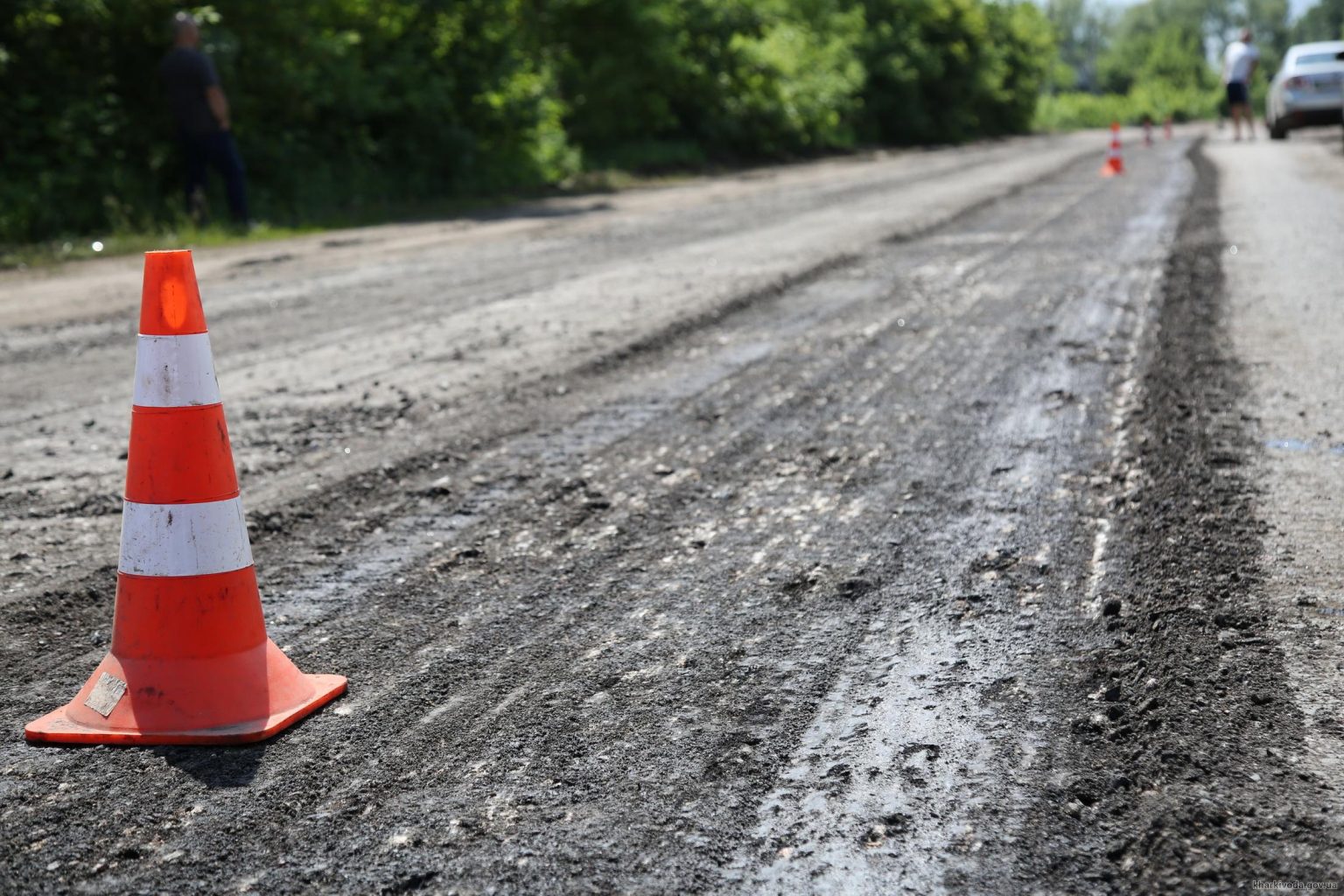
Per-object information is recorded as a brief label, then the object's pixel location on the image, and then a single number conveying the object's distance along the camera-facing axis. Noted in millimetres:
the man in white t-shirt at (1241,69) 23375
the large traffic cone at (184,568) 2490
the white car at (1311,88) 21969
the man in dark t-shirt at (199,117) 12289
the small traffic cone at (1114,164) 17391
